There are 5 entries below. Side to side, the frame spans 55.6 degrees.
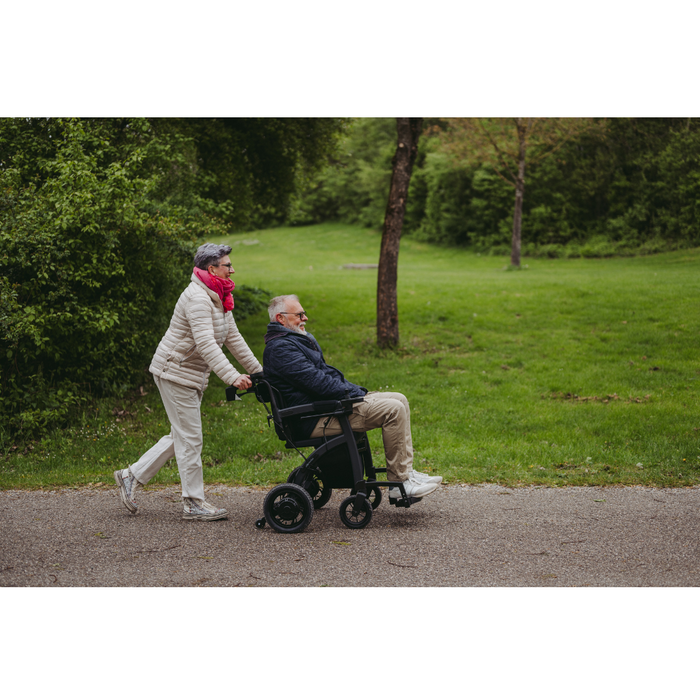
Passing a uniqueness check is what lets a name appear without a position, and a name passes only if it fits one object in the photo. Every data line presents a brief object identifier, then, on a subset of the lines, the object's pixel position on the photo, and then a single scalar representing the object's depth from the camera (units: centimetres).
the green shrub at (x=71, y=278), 821
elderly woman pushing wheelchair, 535
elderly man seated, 525
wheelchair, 520
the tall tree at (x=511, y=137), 2667
